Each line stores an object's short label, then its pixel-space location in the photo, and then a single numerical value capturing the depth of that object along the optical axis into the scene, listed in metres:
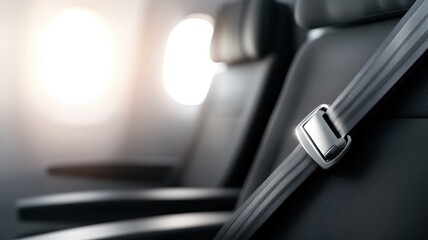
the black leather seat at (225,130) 1.44
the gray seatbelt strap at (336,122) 0.73
